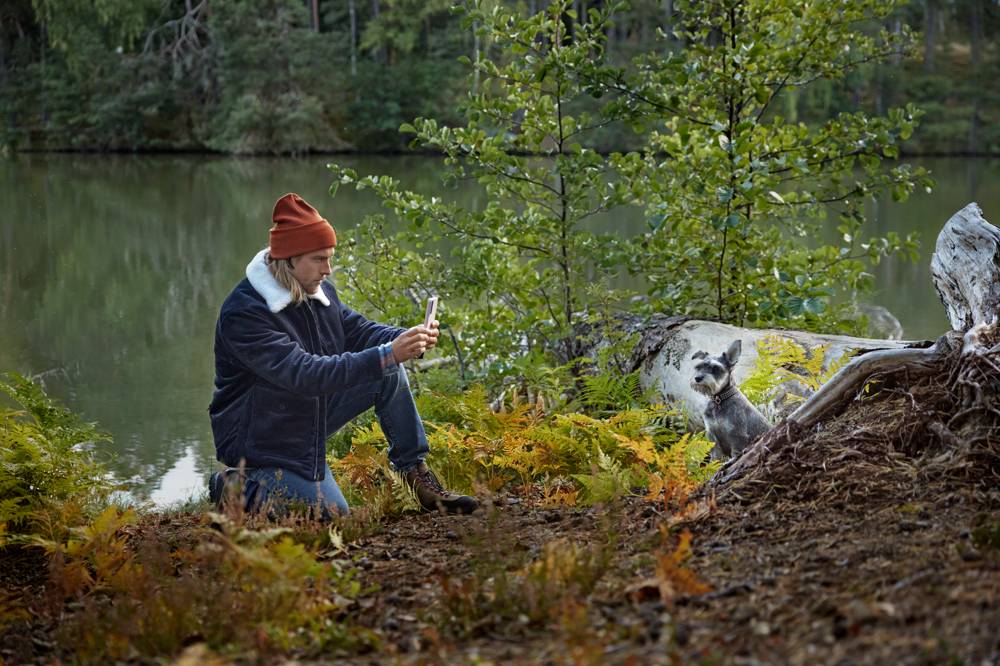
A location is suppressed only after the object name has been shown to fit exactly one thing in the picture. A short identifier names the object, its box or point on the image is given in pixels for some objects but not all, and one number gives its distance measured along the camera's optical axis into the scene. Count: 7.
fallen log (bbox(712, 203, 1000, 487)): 3.86
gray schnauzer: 5.17
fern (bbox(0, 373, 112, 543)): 4.64
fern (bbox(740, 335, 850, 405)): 5.63
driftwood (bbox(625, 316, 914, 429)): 6.20
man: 4.69
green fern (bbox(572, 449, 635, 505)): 4.64
